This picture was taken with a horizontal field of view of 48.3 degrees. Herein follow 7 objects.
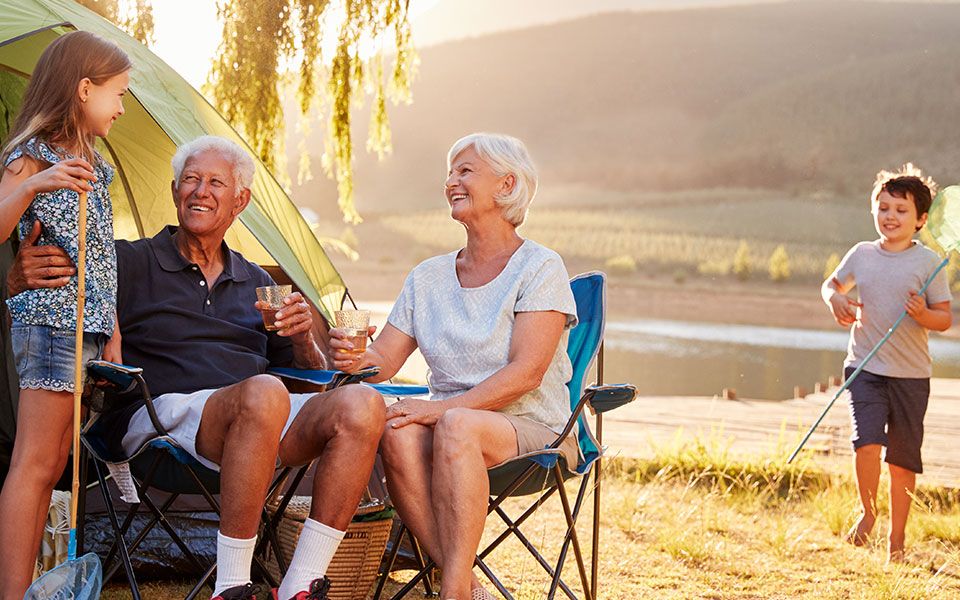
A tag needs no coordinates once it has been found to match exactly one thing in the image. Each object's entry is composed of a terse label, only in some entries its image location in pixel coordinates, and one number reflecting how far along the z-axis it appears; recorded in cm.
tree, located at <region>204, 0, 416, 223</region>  579
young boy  314
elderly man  193
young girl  198
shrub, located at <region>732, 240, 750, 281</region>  3728
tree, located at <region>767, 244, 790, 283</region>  3700
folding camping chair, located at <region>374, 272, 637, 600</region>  205
